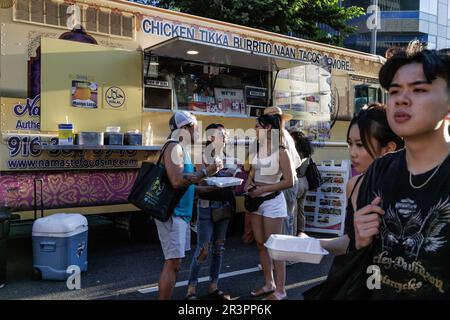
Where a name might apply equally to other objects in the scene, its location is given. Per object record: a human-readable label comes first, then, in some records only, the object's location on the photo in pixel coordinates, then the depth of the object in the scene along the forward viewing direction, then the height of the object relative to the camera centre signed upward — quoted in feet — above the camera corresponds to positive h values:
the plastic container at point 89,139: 17.87 -0.31
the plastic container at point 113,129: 18.89 +0.11
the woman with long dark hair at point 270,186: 13.97 -1.68
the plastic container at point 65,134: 17.56 -0.12
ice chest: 15.78 -4.16
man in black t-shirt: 4.45 -0.64
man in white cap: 11.66 -2.39
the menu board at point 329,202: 24.18 -3.78
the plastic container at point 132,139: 19.22 -0.31
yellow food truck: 17.15 +2.08
